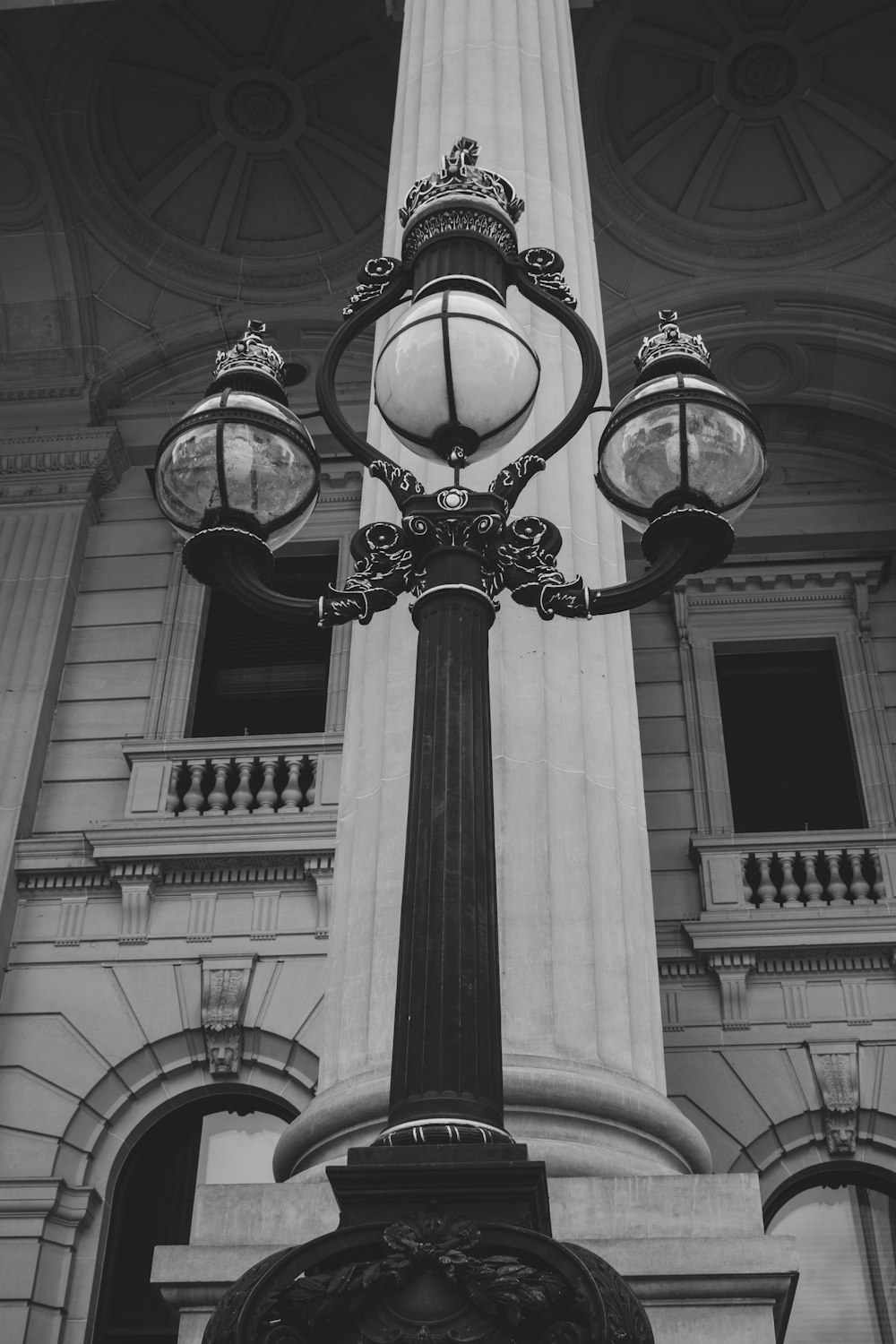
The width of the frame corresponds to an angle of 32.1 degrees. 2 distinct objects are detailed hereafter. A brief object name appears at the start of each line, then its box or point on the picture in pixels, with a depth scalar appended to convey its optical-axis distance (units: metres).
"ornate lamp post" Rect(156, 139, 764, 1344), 2.62
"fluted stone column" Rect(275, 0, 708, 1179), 4.91
